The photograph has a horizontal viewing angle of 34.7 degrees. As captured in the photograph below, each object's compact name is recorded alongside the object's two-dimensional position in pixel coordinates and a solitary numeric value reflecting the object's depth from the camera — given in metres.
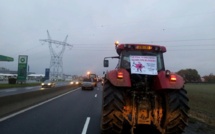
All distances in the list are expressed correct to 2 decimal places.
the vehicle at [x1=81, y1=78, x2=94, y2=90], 48.50
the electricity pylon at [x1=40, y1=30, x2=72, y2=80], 97.25
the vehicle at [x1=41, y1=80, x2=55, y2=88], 54.72
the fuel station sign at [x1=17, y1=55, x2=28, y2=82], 54.93
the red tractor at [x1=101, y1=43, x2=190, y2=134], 9.66
